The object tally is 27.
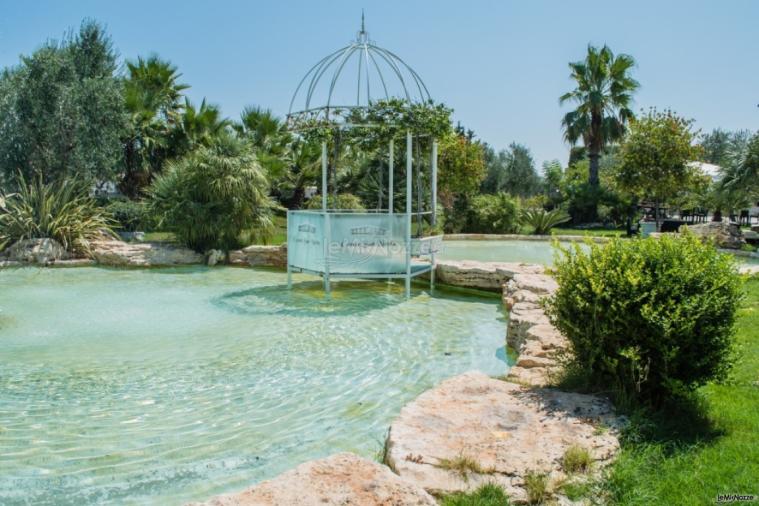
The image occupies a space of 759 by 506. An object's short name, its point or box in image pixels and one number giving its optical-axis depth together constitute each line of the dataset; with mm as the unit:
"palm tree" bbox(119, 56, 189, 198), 18875
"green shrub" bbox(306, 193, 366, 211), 15248
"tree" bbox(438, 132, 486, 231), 19766
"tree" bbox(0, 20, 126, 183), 14250
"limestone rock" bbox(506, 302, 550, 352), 5727
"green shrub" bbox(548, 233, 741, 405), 3441
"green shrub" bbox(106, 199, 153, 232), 15711
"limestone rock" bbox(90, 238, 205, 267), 12258
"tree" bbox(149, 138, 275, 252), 12508
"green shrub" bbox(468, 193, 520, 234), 19266
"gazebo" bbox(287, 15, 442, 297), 8742
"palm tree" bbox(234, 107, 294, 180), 21578
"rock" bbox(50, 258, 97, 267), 12072
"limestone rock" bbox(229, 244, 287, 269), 12136
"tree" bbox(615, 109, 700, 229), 18844
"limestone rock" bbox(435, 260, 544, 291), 9227
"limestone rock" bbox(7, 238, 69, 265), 12039
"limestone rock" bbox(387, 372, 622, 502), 2789
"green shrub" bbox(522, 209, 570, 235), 19609
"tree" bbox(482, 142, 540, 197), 34719
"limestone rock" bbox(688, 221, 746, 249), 13914
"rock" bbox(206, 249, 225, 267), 12508
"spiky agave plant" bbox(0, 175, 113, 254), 12633
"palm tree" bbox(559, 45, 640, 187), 24859
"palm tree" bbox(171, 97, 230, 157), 19312
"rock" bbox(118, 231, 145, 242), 14938
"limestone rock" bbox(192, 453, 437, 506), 2432
